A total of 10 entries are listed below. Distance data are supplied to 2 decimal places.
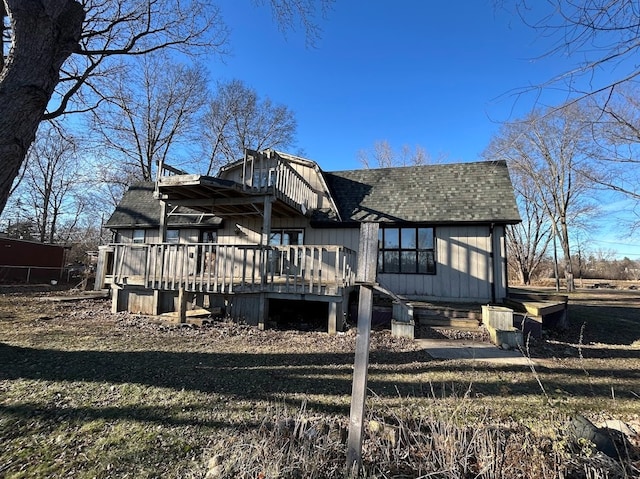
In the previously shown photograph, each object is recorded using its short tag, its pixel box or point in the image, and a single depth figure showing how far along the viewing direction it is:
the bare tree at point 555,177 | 24.25
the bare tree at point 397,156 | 32.06
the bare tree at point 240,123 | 28.38
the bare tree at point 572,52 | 2.70
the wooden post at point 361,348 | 2.43
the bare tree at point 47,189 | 29.30
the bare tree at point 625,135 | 12.01
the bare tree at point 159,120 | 24.98
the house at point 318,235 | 8.77
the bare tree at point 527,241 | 32.03
